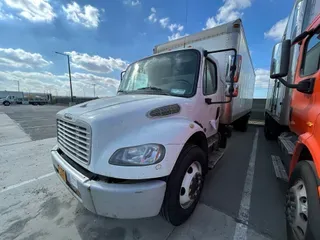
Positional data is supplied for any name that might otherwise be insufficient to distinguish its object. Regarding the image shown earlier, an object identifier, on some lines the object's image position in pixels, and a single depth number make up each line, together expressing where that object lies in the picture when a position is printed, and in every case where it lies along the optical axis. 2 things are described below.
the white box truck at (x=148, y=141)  1.62
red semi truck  1.46
